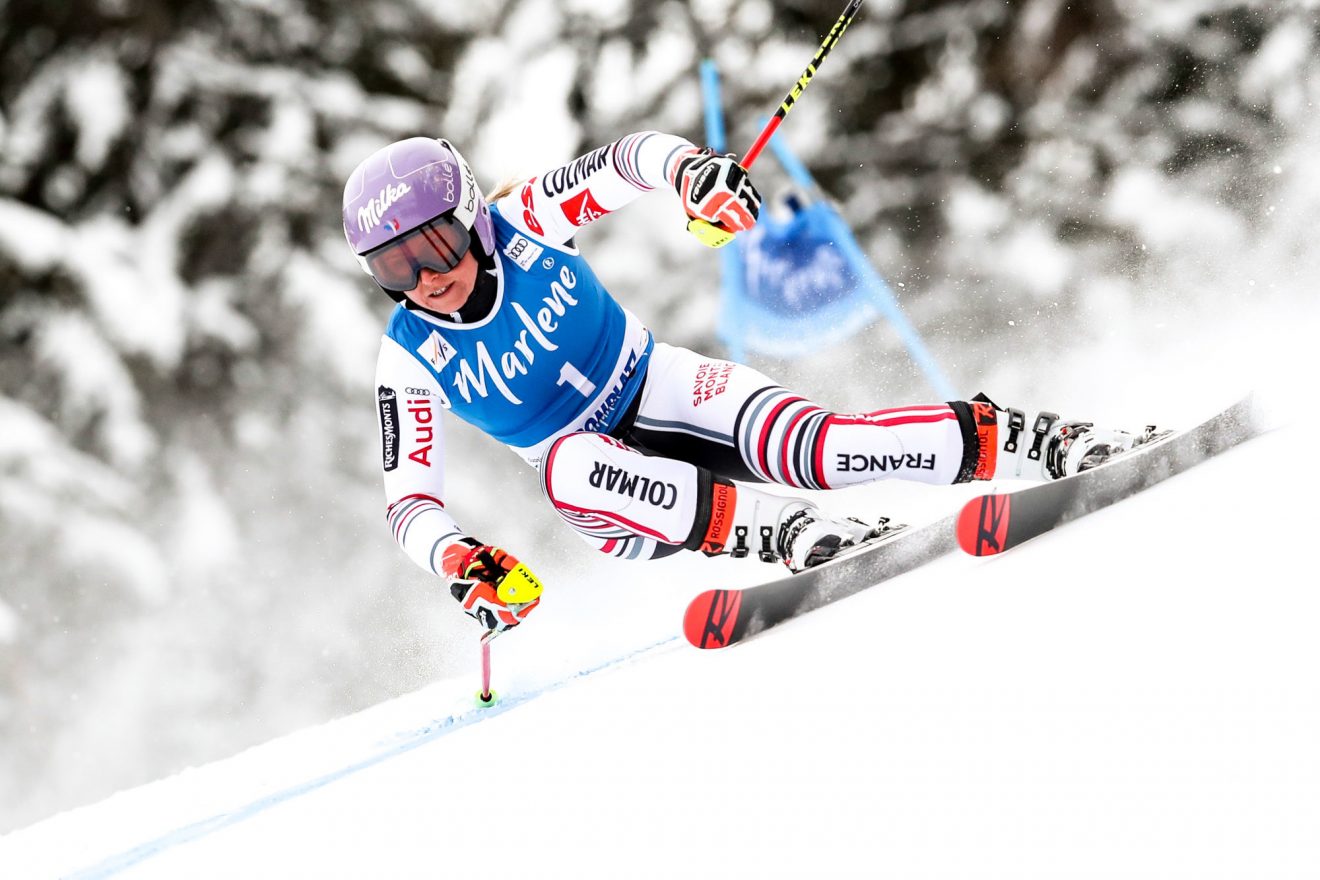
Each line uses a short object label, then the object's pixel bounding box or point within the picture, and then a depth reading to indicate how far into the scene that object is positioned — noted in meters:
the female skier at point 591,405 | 14.82
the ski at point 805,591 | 14.62
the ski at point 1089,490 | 14.53
